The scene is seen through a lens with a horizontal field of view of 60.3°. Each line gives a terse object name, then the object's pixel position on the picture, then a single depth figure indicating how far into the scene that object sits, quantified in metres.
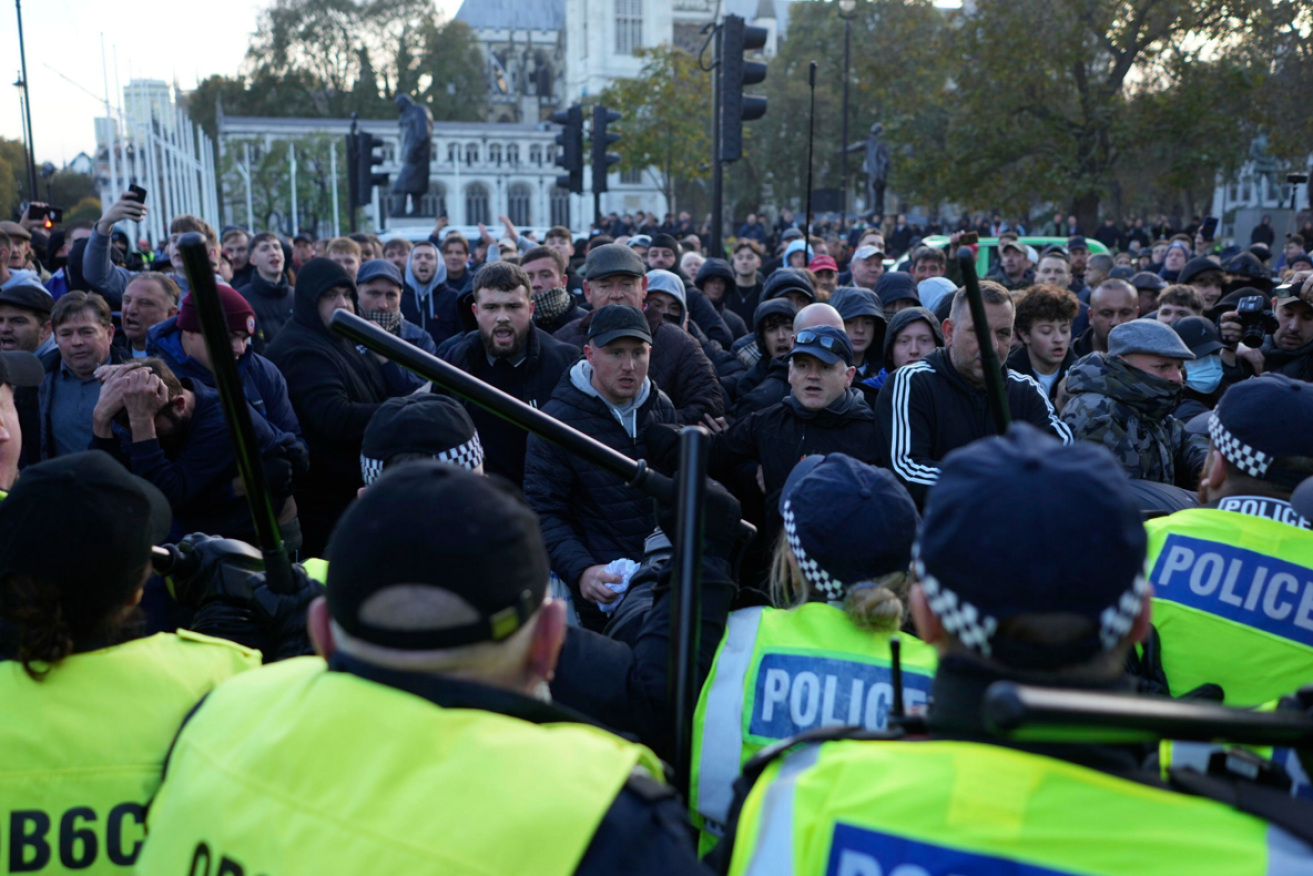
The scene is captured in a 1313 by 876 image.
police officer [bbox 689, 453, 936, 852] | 2.23
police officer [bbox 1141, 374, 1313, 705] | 2.45
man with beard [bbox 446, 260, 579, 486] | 5.15
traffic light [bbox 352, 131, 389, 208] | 18.16
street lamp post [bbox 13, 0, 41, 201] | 18.66
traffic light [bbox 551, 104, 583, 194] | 15.41
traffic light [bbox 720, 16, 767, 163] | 9.94
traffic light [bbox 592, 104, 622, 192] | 15.33
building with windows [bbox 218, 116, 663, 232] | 80.75
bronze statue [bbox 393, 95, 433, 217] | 18.06
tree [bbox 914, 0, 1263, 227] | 20.89
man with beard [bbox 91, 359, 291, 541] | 4.03
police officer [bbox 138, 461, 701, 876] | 1.38
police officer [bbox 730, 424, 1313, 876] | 1.33
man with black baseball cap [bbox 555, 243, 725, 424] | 5.64
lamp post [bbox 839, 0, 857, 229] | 21.86
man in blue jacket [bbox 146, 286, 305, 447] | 4.71
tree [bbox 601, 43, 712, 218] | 42.84
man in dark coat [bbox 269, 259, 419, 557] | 5.20
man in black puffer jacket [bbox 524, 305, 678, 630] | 4.14
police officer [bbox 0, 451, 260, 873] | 1.77
